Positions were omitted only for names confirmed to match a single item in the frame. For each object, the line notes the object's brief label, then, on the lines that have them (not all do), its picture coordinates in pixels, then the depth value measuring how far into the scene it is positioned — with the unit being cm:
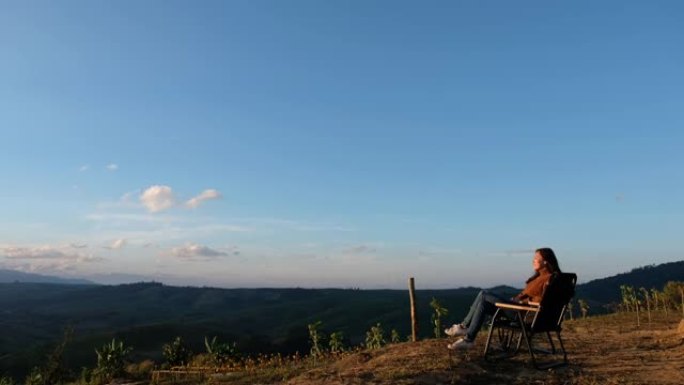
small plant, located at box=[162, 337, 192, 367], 2035
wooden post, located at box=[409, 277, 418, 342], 1380
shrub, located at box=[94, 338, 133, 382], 1396
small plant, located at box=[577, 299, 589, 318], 2517
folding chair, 826
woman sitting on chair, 852
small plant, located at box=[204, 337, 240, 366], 1600
